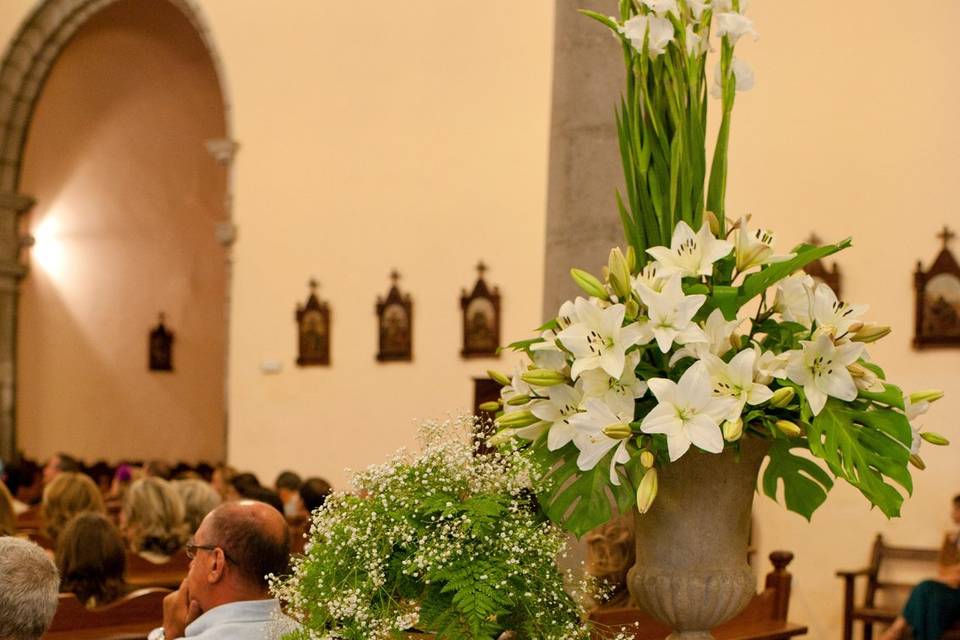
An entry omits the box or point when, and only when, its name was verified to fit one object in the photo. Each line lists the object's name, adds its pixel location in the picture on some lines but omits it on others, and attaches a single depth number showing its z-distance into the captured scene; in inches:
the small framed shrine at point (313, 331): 450.3
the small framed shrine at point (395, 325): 420.5
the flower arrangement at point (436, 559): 75.8
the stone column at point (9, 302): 621.3
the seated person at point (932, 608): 255.4
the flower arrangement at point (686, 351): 76.1
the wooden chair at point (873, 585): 286.5
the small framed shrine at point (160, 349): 627.8
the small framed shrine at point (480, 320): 391.2
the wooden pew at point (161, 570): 243.8
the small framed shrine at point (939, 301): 287.1
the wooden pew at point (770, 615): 180.2
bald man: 105.9
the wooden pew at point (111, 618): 169.8
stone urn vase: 80.3
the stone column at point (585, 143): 171.5
